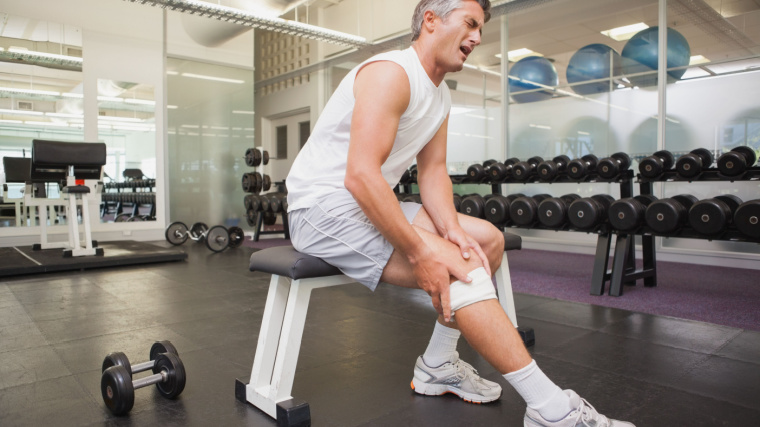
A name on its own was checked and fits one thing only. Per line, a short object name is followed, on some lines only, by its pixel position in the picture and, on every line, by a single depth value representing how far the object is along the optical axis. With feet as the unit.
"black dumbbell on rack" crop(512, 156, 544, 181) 12.30
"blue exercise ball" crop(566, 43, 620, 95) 14.79
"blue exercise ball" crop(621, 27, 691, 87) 13.46
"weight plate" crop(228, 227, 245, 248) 16.92
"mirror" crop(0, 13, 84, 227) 17.16
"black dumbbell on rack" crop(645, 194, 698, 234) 8.76
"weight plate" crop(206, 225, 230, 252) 15.84
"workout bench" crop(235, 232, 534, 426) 3.93
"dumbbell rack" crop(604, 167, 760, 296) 8.85
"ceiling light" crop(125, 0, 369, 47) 15.16
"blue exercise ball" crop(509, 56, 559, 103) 16.17
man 3.26
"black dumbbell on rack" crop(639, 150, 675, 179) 9.89
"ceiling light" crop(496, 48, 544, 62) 17.04
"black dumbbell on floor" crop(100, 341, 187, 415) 4.10
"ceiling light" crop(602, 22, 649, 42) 14.38
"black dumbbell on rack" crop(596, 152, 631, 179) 10.62
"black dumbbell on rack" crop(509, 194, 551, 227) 10.91
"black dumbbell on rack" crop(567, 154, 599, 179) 11.24
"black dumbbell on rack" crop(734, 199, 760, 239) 8.00
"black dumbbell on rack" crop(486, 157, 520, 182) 12.83
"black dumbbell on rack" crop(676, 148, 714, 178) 9.52
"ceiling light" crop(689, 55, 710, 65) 13.11
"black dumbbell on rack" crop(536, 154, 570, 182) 11.72
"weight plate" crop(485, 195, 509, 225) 11.42
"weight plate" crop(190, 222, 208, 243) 18.05
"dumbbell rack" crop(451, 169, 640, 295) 9.33
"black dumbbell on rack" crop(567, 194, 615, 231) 9.70
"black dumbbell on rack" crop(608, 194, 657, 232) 9.16
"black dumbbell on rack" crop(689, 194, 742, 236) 8.38
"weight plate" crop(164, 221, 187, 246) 17.06
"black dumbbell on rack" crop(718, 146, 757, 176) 8.90
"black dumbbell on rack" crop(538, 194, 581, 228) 10.32
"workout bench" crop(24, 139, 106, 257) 13.07
